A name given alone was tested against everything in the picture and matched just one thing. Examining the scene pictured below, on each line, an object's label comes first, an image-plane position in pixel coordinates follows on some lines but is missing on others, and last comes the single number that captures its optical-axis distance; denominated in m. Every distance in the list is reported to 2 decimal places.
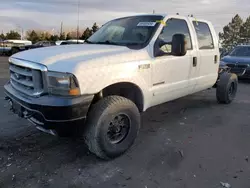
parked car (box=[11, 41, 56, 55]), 20.02
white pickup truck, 2.28
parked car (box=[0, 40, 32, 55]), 20.32
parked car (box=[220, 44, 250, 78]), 7.81
